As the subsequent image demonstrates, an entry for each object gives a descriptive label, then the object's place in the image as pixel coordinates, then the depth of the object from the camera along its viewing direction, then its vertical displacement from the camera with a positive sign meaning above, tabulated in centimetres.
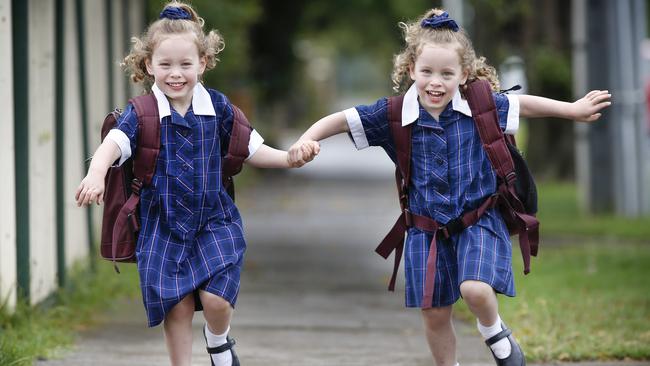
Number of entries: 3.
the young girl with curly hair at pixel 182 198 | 962 +12
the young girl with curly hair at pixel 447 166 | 980 +21
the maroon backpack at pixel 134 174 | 961 +22
